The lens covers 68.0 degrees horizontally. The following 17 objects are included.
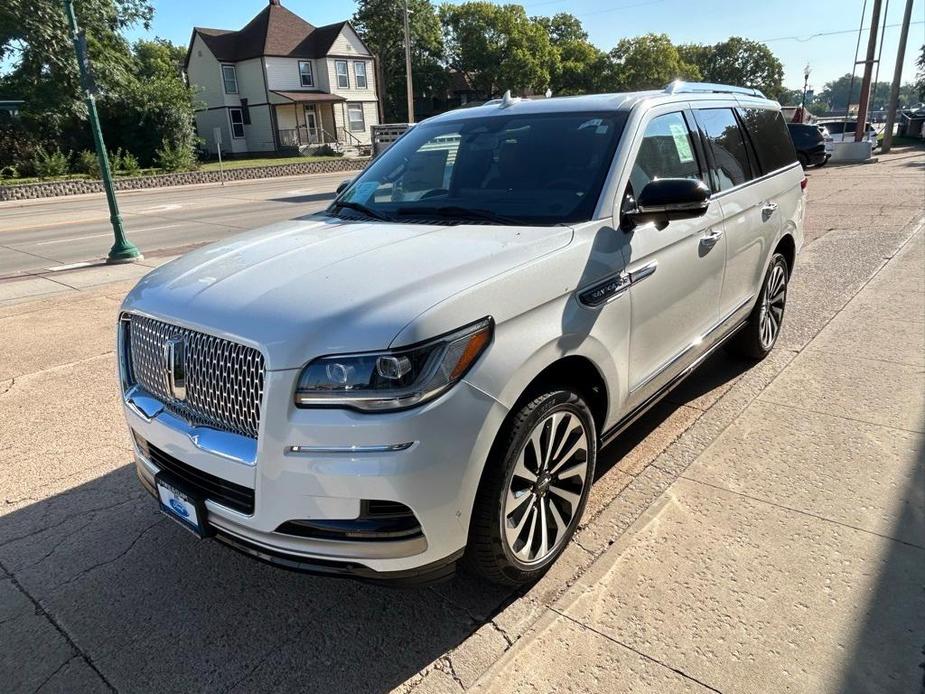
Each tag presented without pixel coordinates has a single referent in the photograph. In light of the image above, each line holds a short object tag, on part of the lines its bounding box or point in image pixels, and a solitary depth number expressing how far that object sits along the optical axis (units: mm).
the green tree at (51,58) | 30156
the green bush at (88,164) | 31156
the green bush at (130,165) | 31516
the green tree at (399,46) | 58719
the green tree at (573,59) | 71250
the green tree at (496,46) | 64000
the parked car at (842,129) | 32719
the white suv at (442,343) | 2145
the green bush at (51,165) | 29609
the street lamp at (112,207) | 10641
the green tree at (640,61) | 75750
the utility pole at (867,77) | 24525
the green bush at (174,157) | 33062
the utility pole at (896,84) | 25062
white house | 47625
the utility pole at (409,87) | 34100
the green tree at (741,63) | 103250
